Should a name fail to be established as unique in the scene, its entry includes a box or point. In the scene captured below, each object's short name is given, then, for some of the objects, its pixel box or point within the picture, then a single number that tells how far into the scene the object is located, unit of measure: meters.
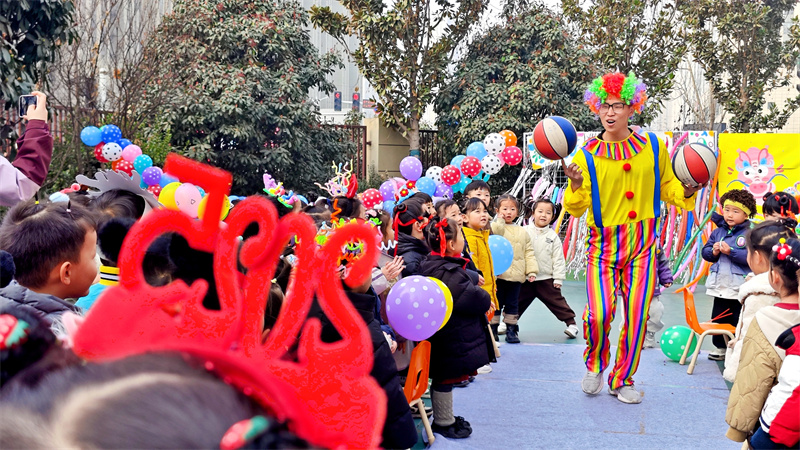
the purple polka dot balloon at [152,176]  6.63
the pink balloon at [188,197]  4.02
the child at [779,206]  5.00
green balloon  5.21
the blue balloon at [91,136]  7.27
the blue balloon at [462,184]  8.19
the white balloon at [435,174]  8.25
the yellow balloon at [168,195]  4.62
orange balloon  9.35
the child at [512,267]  5.98
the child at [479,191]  6.04
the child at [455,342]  3.79
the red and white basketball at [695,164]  4.03
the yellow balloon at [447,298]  3.48
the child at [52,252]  2.16
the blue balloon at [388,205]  6.84
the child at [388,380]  2.65
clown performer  4.12
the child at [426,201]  5.06
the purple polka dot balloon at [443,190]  8.07
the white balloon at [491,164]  8.58
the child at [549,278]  6.16
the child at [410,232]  4.38
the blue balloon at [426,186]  7.76
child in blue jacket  5.11
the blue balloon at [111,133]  7.41
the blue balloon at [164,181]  6.32
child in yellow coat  5.24
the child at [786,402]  2.28
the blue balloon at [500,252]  5.32
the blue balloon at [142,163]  7.10
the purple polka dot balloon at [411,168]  8.80
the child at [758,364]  2.51
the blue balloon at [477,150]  8.67
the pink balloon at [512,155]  8.72
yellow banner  8.12
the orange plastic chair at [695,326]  4.93
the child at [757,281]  3.34
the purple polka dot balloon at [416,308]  3.30
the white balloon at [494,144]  8.84
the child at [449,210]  5.09
